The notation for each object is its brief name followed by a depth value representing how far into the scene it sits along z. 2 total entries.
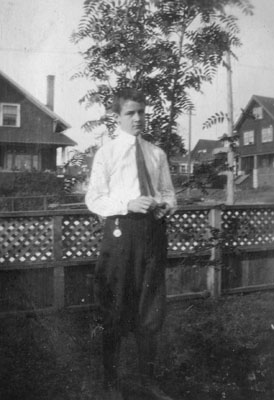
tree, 3.06
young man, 2.39
